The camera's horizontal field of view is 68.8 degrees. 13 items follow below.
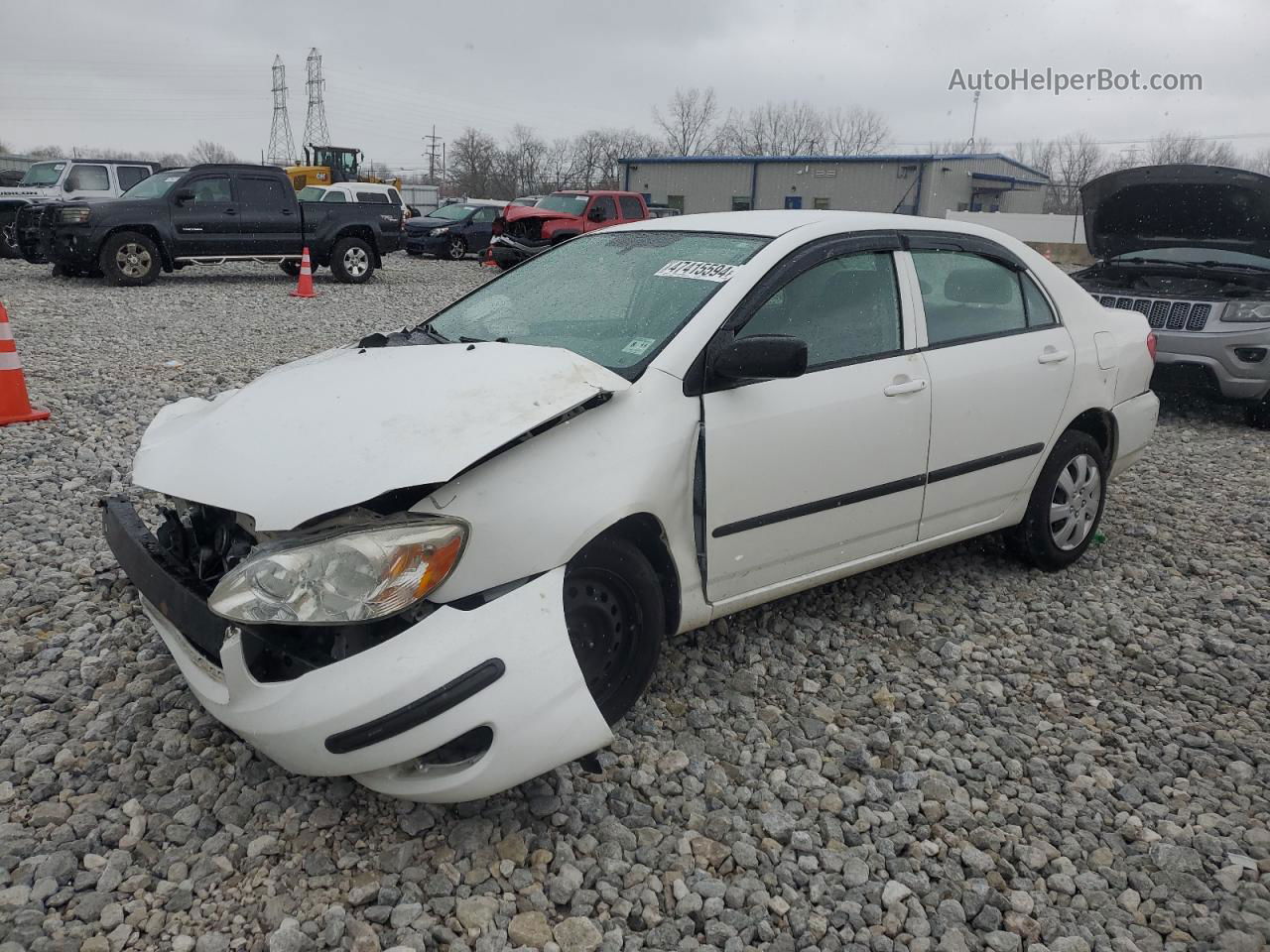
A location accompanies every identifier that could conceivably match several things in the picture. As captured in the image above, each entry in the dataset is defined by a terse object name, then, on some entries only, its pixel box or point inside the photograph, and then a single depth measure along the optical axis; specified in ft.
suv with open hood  22.27
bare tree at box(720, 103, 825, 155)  207.82
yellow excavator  99.71
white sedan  7.05
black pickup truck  41.19
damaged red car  55.77
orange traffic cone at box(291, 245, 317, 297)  42.93
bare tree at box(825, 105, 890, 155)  202.39
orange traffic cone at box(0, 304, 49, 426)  19.15
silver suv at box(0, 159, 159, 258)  49.14
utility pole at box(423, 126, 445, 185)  268.41
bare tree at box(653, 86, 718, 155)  226.79
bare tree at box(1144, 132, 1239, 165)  157.28
